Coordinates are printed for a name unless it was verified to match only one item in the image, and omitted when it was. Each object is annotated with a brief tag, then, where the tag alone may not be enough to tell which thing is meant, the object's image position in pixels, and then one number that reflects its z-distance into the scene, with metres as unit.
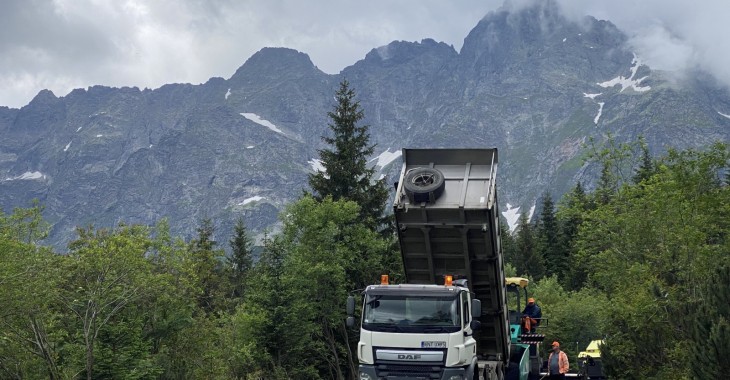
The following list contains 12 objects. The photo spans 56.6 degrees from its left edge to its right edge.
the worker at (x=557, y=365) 19.36
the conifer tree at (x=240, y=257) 59.18
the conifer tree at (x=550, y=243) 66.12
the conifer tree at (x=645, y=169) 54.66
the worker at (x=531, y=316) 19.55
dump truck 14.22
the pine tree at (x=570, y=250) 60.56
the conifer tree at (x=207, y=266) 43.78
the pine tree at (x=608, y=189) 27.48
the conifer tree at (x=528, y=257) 66.44
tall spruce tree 33.78
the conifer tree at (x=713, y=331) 13.59
